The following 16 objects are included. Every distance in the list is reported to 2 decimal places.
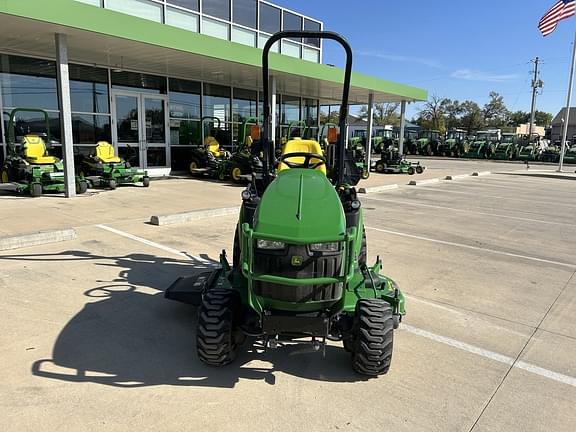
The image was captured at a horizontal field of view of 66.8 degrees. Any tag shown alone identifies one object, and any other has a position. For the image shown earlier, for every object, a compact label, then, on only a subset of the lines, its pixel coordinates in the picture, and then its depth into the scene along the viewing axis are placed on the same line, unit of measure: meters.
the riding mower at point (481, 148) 34.06
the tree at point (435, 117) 69.12
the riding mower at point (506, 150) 32.75
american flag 18.44
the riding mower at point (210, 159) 13.75
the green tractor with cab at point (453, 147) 35.41
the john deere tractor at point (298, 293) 2.64
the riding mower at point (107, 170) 10.75
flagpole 21.42
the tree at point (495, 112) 66.19
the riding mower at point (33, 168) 9.37
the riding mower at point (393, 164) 18.86
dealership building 8.82
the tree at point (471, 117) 66.19
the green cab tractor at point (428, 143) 37.03
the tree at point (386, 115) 72.44
